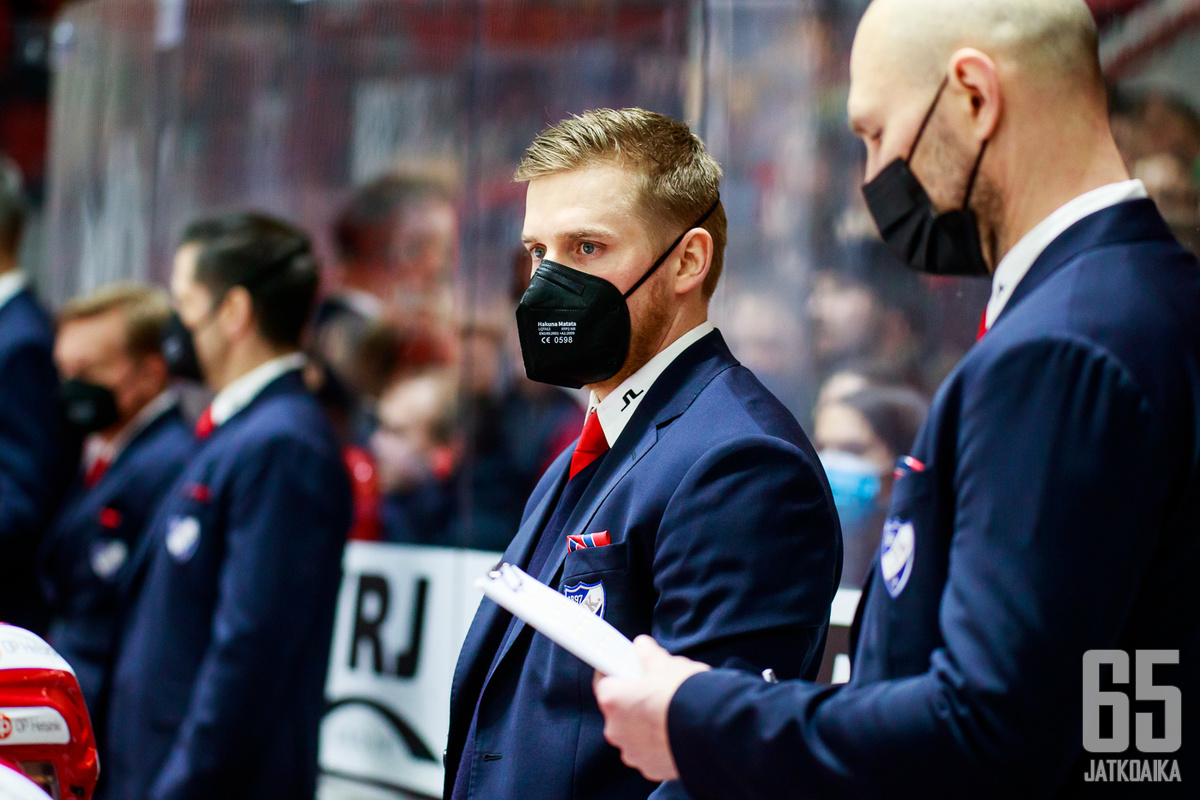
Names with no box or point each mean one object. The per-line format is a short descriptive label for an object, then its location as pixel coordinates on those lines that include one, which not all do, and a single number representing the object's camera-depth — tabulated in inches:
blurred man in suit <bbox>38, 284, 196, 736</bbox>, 283.1
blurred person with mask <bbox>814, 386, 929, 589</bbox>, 224.8
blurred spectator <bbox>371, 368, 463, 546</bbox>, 307.6
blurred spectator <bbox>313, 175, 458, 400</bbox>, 318.3
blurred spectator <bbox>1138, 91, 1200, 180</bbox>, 188.9
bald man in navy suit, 92.2
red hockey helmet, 128.1
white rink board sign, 293.9
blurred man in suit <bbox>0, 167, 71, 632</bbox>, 319.6
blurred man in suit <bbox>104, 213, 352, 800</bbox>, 241.1
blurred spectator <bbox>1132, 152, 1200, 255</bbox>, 185.6
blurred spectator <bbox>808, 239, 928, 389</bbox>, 225.5
